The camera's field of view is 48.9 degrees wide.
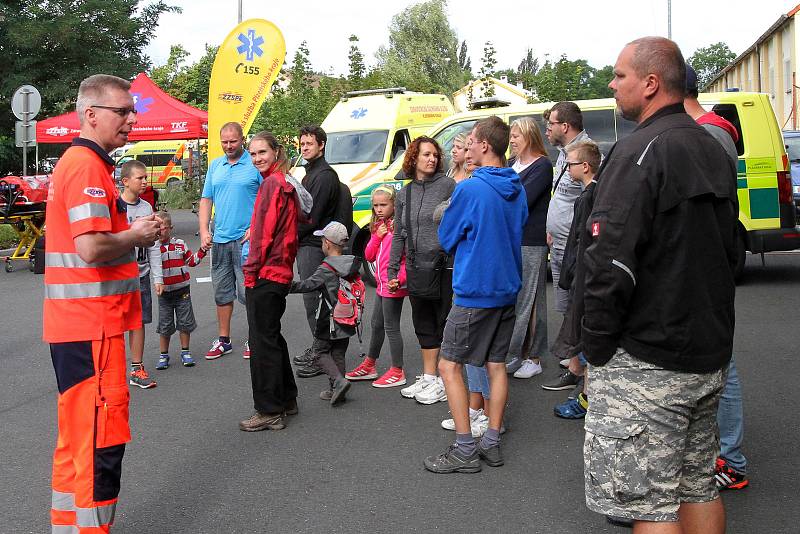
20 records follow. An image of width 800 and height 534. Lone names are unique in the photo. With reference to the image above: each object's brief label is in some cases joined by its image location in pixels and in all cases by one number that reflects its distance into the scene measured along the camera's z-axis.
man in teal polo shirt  7.74
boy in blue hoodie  4.94
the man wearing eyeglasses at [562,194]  6.56
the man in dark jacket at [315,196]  7.14
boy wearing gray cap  6.50
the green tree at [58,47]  26.12
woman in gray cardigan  6.32
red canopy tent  19.70
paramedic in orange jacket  3.50
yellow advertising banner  15.30
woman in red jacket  5.75
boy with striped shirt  7.53
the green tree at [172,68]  50.66
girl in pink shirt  6.95
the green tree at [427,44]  57.12
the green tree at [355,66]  30.33
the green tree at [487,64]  26.18
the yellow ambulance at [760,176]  11.03
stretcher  14.39
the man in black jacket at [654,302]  2.96
